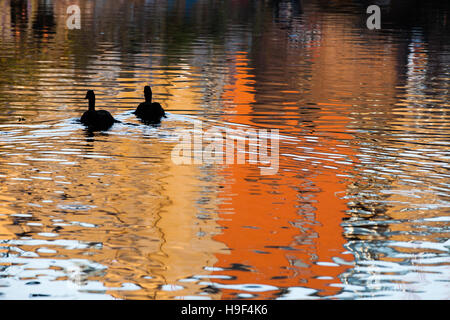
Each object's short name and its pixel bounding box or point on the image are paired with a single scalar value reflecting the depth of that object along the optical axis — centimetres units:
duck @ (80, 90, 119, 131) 2348
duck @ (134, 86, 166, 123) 2473
